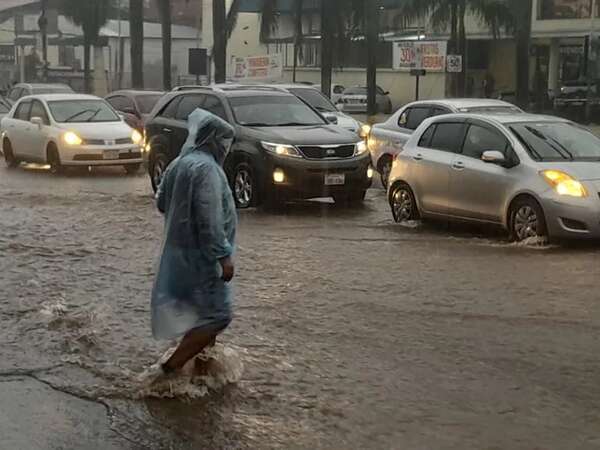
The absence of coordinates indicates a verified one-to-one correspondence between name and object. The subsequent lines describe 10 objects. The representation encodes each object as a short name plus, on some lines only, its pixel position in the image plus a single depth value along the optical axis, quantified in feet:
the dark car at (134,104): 81.46
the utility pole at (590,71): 115.75
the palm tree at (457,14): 139.44
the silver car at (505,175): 37.91
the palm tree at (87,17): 168.45
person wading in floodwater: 20.08
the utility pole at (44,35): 171.42
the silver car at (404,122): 55.31
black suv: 49.32
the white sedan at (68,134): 69.77
